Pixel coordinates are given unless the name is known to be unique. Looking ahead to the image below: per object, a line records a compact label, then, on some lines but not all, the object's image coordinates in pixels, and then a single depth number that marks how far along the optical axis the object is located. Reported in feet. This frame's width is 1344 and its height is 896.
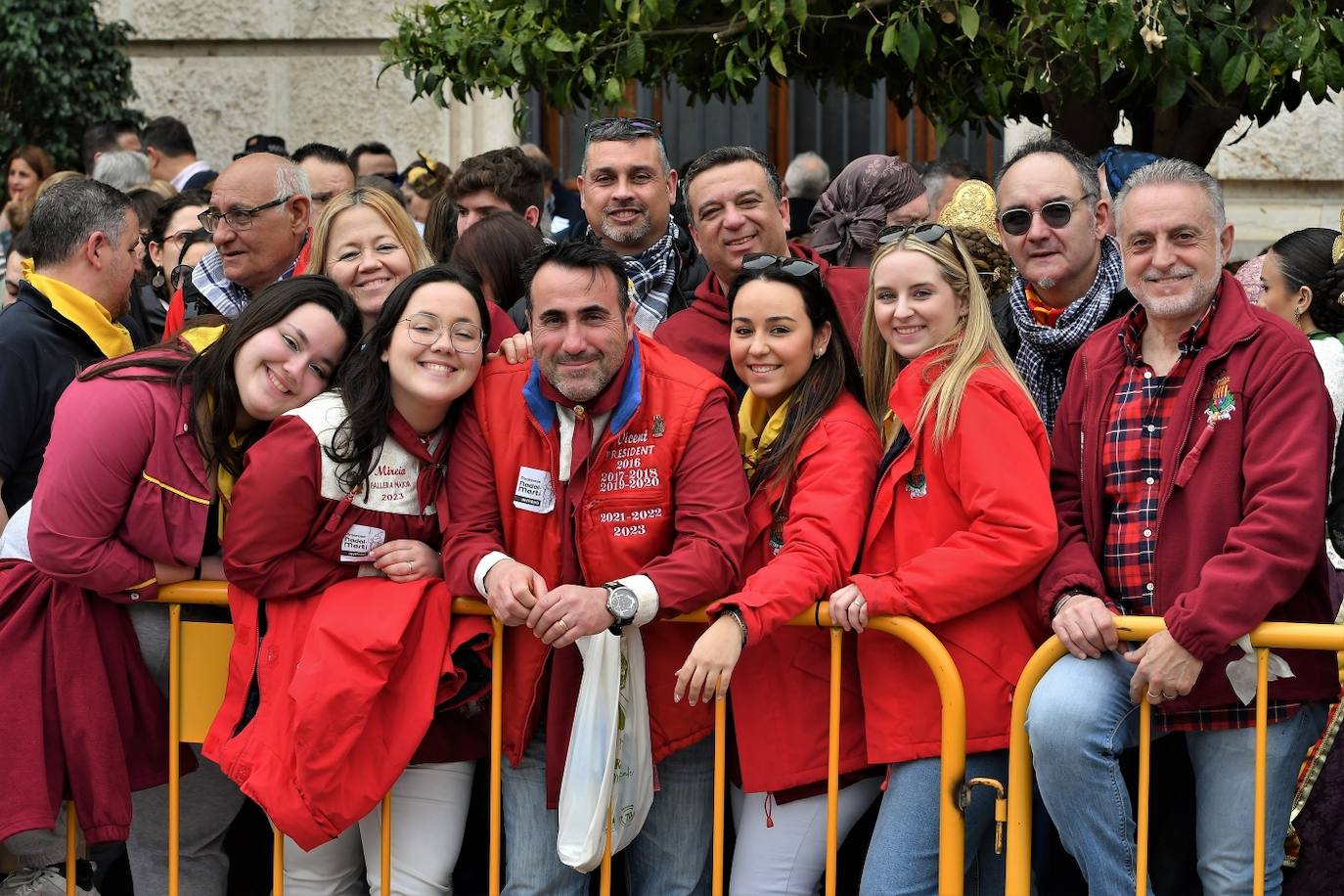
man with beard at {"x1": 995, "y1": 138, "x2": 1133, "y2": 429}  13.82
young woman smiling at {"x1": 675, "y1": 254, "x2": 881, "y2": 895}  11.89
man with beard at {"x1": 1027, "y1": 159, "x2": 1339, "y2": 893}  11.24
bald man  15.92
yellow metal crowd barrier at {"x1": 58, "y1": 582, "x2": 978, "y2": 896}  11.79
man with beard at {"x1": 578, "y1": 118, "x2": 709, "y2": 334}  16.11
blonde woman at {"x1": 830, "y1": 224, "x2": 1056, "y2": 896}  11.89
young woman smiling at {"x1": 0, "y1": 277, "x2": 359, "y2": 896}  12.77
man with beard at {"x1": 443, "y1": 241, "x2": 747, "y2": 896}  12.40
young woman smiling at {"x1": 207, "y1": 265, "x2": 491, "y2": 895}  12.44
